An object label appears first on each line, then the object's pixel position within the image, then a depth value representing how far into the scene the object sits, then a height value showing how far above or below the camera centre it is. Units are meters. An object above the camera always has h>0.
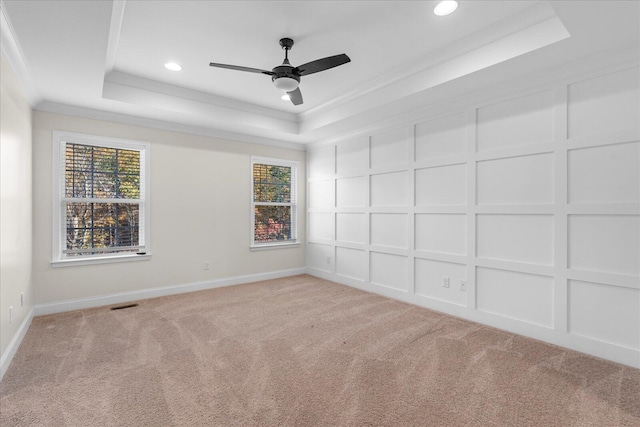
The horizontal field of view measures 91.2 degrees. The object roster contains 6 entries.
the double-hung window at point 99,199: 3.71 +0.18
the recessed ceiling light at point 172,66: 3.29 +1.57
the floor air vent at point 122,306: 3.80 -1.15
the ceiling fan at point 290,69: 2.60 +1.25
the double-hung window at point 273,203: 5.32 +0.19
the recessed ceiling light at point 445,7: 2.31 +1.55
